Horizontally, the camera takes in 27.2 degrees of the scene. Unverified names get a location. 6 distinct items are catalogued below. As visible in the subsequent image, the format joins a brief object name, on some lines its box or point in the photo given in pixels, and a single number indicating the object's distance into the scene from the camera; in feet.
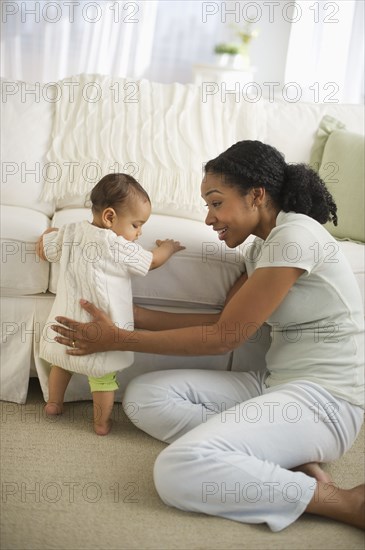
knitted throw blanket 8.02
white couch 6.88
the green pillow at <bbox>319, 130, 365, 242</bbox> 8.23
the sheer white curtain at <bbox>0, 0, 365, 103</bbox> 15.38
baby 6.29
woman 5.24
